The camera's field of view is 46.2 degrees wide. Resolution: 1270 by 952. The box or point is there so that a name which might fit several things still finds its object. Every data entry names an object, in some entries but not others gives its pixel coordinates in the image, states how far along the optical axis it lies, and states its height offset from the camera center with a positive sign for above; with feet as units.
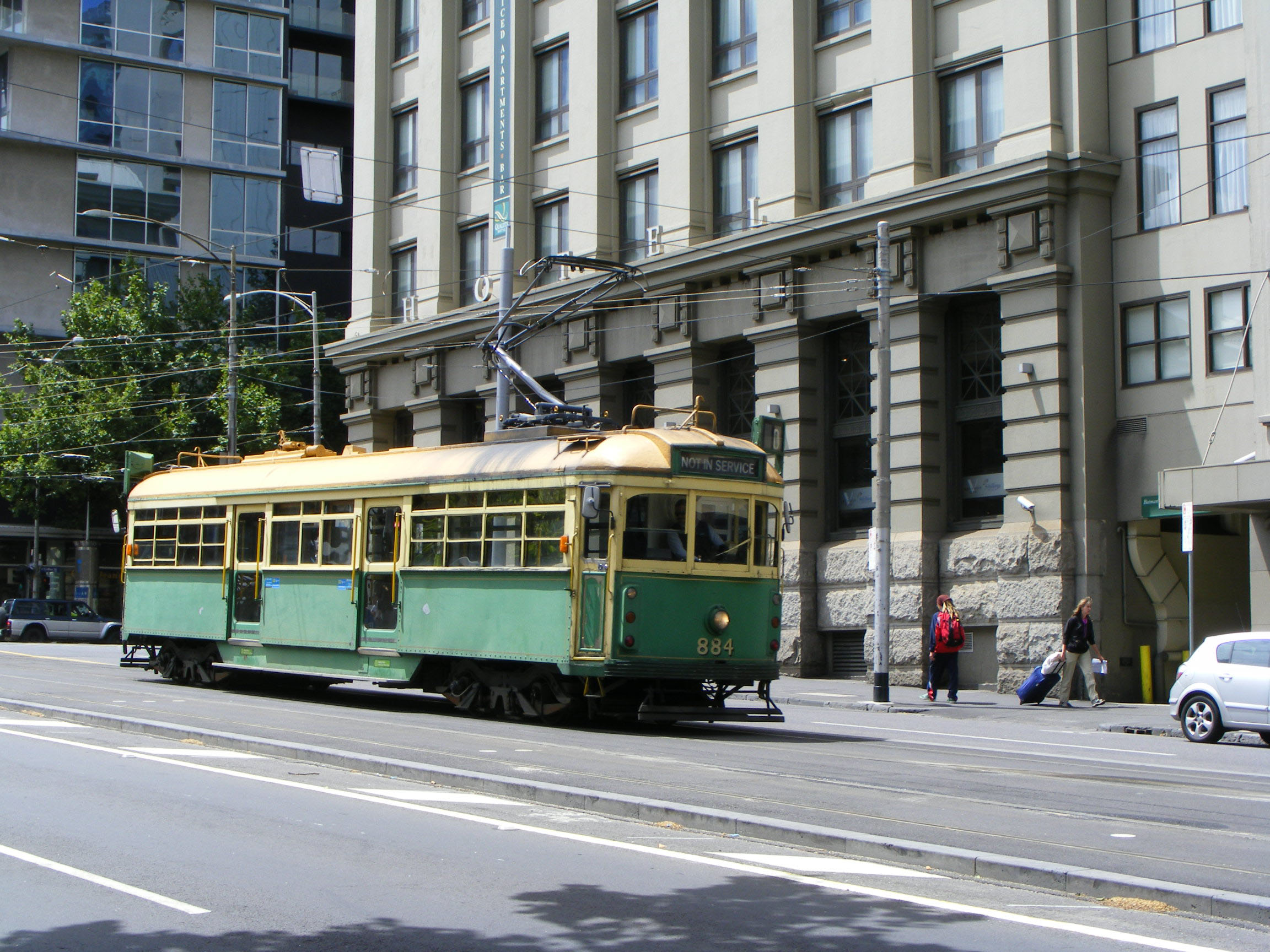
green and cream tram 52.65 +1.14
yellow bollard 77.25 -3.69
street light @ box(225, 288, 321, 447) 114.83 +18.07
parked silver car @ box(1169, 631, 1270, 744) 56.08 -3.22
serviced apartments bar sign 112.68 +36.33
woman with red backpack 75.61 -1.89
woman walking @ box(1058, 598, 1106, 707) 72.33 -2.01
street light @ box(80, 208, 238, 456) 110.63 +17.54
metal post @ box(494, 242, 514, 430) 87.51 +18.30
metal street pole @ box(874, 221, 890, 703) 75.56 +5.62
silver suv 150.71 -2.28
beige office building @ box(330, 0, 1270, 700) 76.74 +19.06
